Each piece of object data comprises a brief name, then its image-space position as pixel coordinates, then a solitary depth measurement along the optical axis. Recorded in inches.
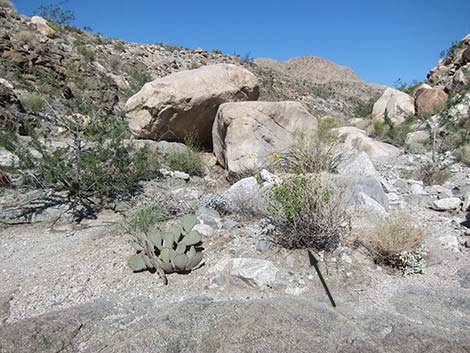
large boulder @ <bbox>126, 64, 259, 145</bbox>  233.0
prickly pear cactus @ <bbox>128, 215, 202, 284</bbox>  98.2
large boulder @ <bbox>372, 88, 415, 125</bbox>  424.5
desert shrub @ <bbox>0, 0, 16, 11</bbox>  526.9
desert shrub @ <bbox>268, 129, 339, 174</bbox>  179.9
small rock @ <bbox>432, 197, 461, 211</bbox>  142.4
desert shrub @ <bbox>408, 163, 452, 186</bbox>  188.4
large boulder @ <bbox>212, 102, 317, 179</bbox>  198.8
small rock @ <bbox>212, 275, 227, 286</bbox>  93.1
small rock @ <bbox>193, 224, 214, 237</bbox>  123.8
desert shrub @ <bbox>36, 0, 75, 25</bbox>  600.1
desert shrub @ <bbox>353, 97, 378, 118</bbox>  581.0
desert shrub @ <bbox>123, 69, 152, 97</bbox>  487.8
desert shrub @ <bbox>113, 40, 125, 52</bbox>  662.8
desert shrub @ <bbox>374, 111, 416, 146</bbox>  335.0
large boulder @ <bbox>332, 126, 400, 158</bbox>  270.2
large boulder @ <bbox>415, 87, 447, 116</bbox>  407.7
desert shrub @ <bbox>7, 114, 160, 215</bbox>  161.3
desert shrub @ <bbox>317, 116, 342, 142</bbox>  202.5
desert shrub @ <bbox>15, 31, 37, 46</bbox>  390.9
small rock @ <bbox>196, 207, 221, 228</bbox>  132.6
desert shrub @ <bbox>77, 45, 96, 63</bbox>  495.1
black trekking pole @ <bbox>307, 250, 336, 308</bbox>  83.4
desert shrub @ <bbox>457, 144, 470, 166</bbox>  232.6
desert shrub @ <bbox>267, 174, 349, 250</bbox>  106.8
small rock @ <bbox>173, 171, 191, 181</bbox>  207.2
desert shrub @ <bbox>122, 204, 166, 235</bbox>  121.7
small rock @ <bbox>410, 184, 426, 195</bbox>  166.6
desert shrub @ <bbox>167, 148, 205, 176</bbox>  217.9
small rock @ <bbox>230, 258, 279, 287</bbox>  91.0
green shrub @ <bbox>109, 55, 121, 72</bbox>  546.8
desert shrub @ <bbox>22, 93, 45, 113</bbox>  277.9
